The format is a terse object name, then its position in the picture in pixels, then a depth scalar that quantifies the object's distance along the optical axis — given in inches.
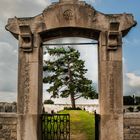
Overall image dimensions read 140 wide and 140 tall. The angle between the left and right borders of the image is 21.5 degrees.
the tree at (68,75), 1758.1
